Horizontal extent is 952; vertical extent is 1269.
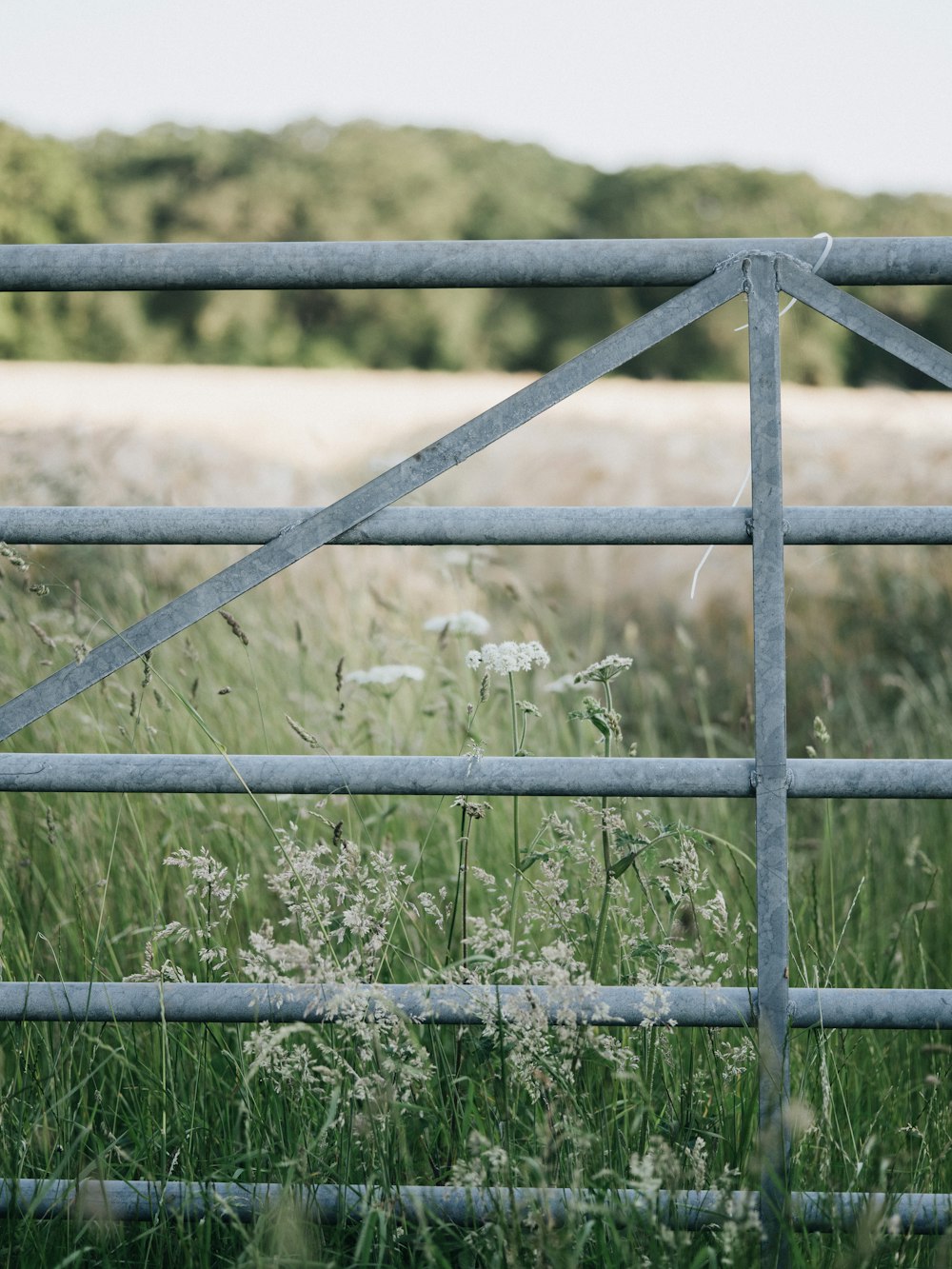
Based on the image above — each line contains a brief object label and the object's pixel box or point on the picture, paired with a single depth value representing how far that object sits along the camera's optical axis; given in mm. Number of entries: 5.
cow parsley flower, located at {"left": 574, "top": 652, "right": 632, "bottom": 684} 3738
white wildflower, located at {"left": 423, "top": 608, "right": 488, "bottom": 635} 4440
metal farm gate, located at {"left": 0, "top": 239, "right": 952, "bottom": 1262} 3646
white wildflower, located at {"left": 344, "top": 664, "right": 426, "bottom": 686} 4357
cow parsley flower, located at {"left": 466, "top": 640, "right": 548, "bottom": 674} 3757
